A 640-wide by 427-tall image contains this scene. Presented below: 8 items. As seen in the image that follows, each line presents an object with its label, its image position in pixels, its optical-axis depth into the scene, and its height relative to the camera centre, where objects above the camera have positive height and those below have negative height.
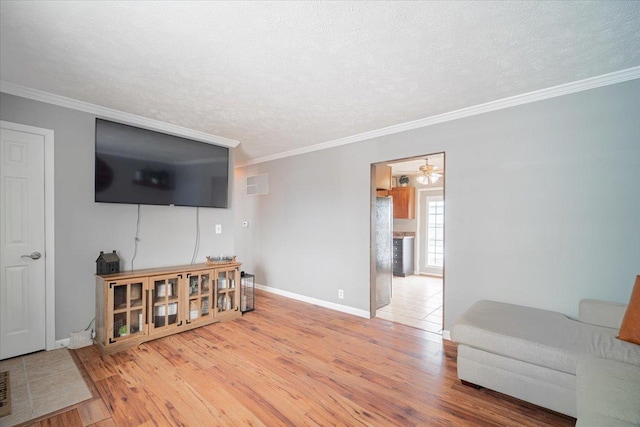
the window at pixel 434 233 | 7.01 -0.53
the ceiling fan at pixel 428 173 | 5.26 +0.77
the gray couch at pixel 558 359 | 1.40 -0.92
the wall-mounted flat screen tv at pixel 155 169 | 3.09 +0.54
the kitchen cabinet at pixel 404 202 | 7.14 +0.26
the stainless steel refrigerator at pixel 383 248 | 4.33 -0.59
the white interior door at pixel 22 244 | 2.60 -0.31
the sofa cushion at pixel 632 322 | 1.84 -0.74
